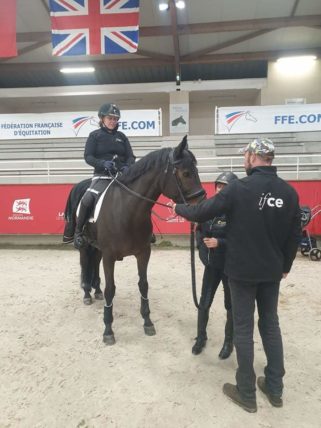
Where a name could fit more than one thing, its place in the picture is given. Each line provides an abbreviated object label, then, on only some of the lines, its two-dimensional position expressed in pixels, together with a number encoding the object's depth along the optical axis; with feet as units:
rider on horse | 11.66
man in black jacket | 6.71
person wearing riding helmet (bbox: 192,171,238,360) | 8.82
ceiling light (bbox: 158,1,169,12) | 33.73
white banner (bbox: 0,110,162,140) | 36.45
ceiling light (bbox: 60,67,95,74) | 47.37
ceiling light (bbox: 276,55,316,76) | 46.50
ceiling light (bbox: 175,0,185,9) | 32.80
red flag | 23.79
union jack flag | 24.63
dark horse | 8.72
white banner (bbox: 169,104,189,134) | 46.57
